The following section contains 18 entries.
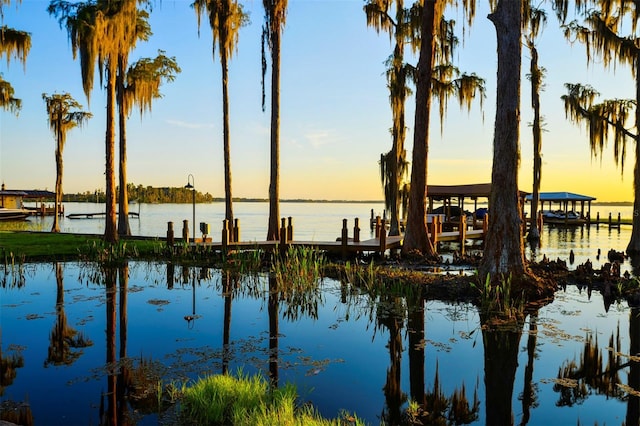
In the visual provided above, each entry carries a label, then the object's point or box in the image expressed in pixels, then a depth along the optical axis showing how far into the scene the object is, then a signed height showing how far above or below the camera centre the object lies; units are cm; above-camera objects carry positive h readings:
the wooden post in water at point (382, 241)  1703 -126
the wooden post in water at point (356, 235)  1839 -114
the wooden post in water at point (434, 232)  1942 -103
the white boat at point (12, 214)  4566 -122
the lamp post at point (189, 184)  2214 +94
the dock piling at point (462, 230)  2082 -101
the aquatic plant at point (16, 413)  452 -209
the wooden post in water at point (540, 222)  3294 -97
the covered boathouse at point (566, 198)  4475 +103
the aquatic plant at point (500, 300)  885 -189
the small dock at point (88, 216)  5996 -179
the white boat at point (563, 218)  4363 -89
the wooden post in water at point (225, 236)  1633 -111
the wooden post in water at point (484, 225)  2424 -93
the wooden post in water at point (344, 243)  1700 -135
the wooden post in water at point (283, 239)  1639 -121
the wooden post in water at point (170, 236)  1783 -122
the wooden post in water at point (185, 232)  1811 -110
